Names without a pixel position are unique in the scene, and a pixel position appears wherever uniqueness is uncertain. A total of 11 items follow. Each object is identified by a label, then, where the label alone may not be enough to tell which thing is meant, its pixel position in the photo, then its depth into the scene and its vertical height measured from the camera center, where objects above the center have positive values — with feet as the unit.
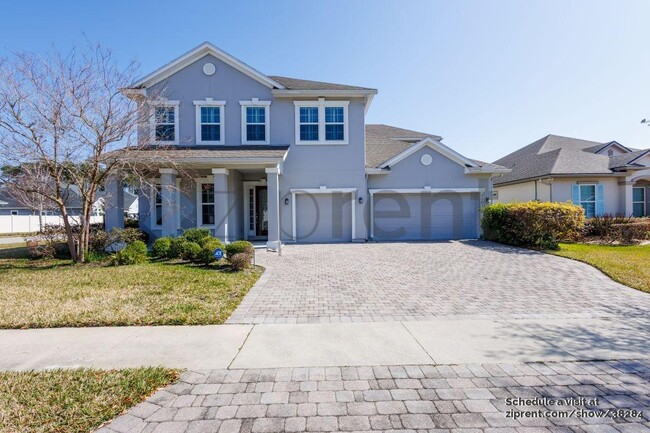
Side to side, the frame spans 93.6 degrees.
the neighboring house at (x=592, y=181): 57.62 +6.71
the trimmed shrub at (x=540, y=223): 38.70 -0.90
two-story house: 45.85 +8.74
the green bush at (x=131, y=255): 30.96 -3.75
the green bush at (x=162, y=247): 33.35 -3.10
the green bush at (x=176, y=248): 33.06 -3.20
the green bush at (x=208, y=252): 30.09 -3.30
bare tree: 28.76 +6.24
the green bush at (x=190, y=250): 31.50 -3.33
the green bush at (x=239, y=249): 29.55 -2.98
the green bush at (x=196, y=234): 35.74 -1.91
